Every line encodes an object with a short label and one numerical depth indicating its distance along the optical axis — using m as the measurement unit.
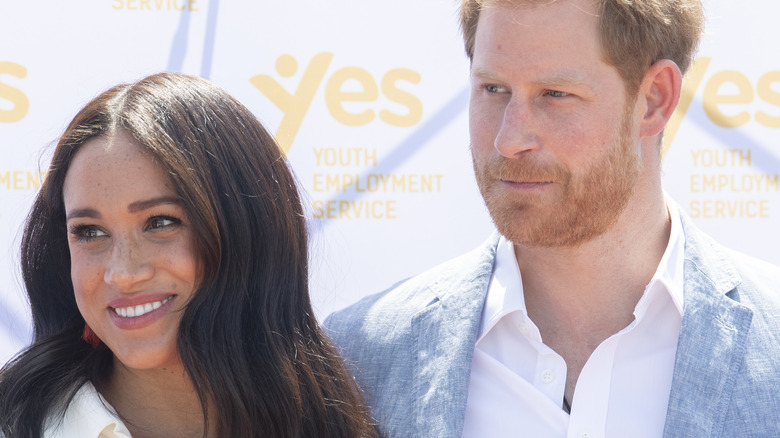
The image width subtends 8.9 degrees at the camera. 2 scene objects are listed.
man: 4.19
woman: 4.13
